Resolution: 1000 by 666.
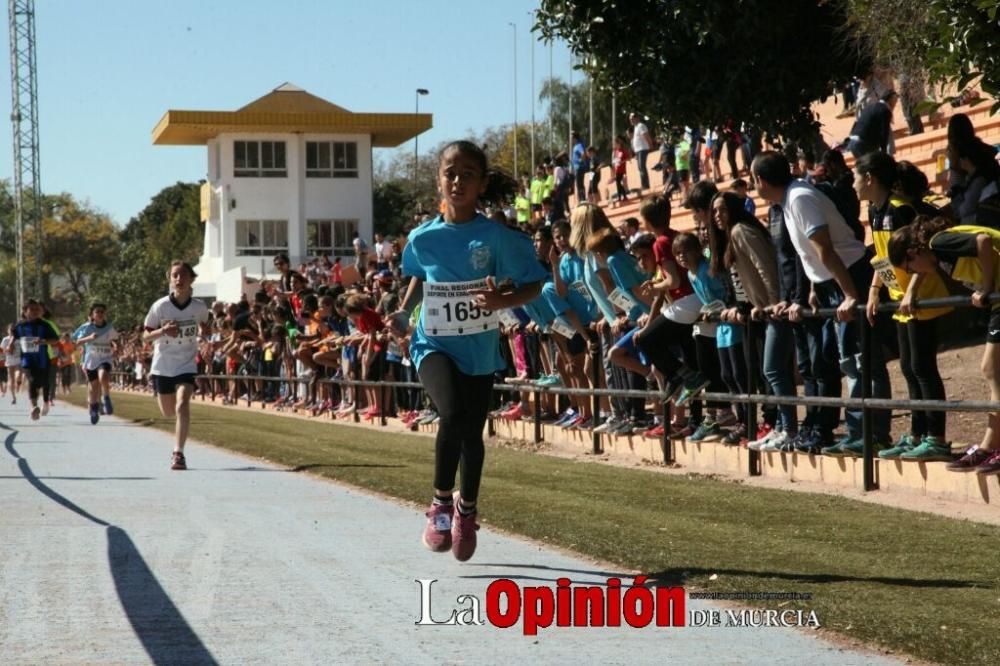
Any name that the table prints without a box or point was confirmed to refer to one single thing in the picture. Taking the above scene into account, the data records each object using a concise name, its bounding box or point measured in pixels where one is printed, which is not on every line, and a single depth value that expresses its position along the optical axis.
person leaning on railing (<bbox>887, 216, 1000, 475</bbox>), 9.84
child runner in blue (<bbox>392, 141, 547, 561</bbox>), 8.50
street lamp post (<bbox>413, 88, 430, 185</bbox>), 86.88
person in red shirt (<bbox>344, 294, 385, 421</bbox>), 24.14
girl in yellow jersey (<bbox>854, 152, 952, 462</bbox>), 10.86
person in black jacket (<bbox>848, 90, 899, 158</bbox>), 17.02
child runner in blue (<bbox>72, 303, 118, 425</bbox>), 29.08
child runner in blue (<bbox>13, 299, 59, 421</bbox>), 30.02
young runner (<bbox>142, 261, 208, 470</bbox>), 16.88
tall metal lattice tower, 85.75
